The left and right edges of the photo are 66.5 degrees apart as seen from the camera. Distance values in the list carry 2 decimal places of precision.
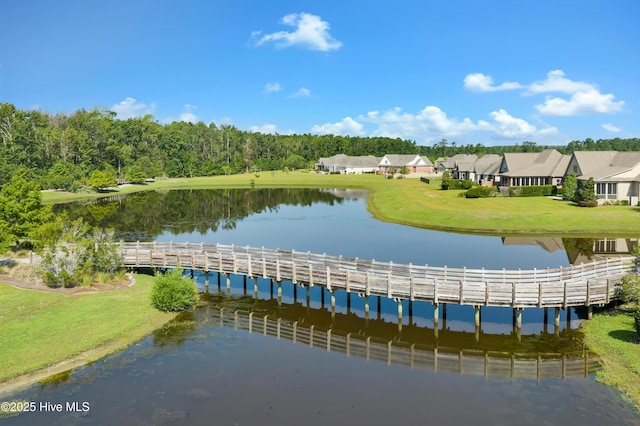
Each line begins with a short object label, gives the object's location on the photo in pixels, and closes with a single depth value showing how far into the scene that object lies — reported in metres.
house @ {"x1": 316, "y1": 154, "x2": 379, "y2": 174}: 175.88
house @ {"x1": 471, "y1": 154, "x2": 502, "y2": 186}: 104.62
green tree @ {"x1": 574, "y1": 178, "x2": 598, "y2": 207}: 69.38
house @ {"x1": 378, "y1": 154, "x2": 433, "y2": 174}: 168.48
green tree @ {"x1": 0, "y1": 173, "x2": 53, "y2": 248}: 42.38
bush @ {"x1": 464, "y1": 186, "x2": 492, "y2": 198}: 85.00
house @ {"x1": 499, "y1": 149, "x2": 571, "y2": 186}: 91.69
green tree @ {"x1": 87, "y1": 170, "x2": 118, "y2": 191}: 120.06
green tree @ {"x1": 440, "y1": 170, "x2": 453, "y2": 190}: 103.38
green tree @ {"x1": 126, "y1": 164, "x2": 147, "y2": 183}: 138.62
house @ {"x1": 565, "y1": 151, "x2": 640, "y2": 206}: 71.06
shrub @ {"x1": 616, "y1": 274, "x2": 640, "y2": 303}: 28.72
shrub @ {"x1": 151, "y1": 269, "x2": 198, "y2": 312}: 31.77
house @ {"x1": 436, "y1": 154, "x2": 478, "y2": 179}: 123.88
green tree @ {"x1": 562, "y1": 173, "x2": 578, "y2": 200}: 78.62
